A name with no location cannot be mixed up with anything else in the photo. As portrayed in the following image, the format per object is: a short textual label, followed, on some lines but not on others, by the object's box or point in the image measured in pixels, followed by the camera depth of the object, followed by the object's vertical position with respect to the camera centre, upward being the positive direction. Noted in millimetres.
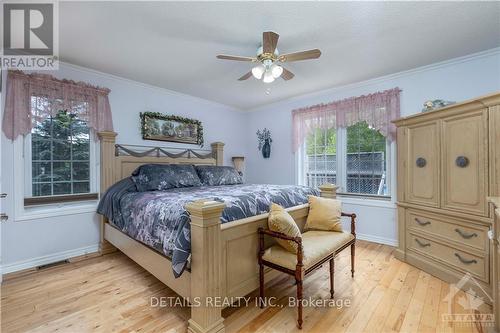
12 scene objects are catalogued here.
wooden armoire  2047 -227
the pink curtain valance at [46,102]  2508 +814
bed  1537 -653
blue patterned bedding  1669 -364
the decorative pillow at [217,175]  3521 -118
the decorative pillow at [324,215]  2348 -496
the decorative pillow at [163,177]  2902 -112
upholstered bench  1674 -699
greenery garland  3539 +820
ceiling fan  1941 +999
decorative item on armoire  2553 +682
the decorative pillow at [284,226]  1832 -473
